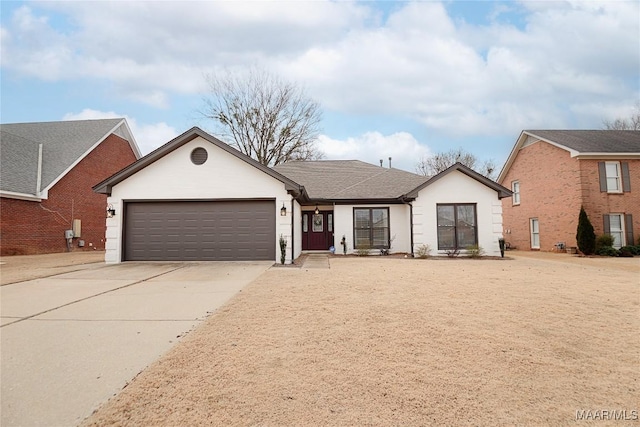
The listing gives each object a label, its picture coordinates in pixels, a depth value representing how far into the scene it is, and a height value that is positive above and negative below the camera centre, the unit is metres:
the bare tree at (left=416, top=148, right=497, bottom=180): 37.81 +7.61
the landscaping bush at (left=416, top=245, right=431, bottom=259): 14.17 -0.89
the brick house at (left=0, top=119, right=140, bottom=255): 16.98 +3.12
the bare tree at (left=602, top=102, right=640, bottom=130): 33.84 +10.75
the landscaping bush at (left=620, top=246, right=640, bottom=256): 16.20 -1.12
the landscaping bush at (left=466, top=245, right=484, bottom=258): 14.05 -0.91
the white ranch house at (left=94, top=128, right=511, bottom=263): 12.44 +1.05
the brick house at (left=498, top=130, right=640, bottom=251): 17.30 +2.30
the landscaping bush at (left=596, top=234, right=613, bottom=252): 16.41 -0.73
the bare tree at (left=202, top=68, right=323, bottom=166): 26.73 +9.66
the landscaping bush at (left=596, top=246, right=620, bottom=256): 15.94 -1.14
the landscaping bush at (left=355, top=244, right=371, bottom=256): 15.14 -0.85
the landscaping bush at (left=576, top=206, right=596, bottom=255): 16.27 -0.47
